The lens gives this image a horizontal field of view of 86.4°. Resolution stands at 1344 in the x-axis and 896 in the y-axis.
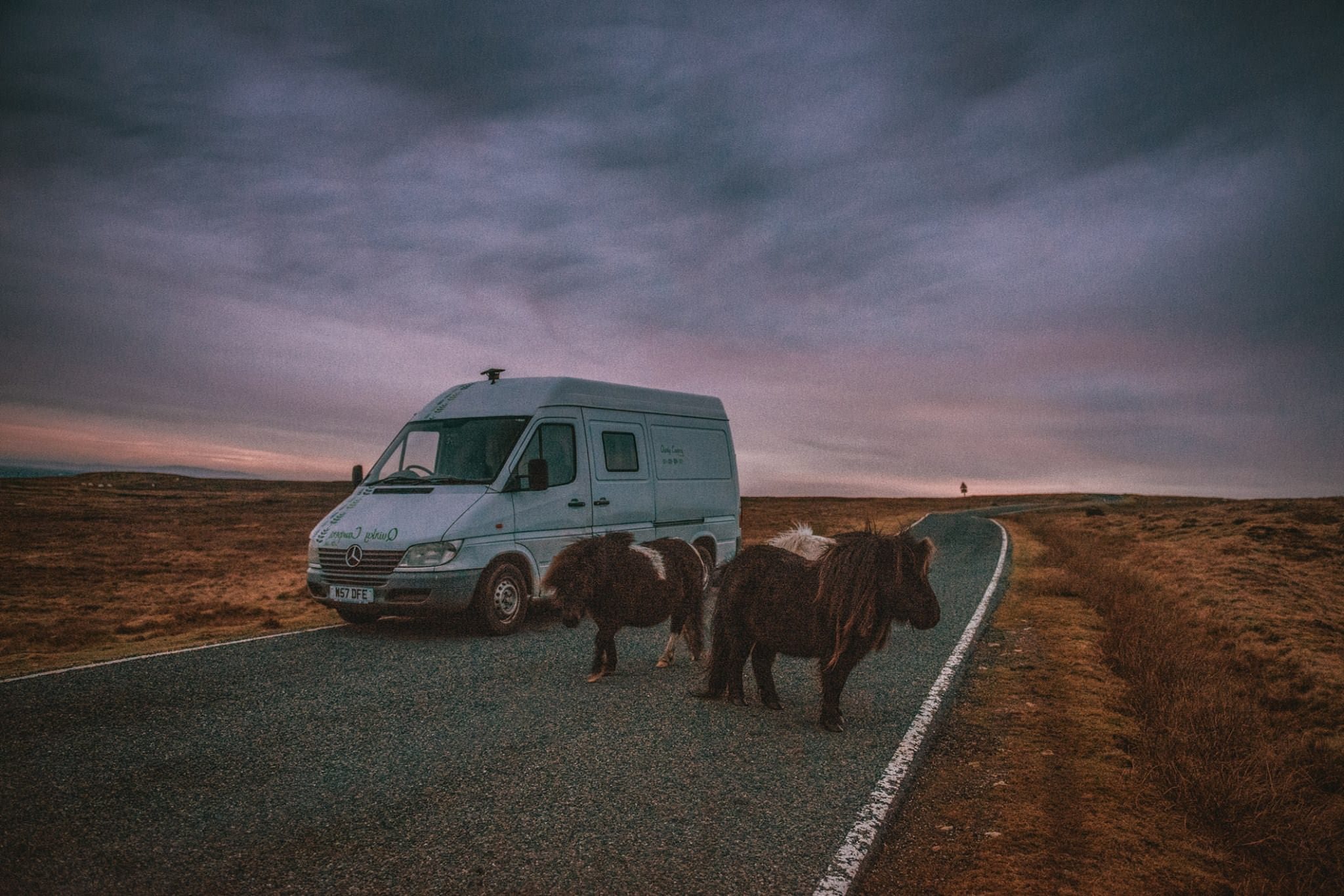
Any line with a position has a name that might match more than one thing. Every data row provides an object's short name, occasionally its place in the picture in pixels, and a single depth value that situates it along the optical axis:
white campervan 7.66
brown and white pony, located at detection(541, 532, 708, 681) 5.91
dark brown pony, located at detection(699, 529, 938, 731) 4.80
